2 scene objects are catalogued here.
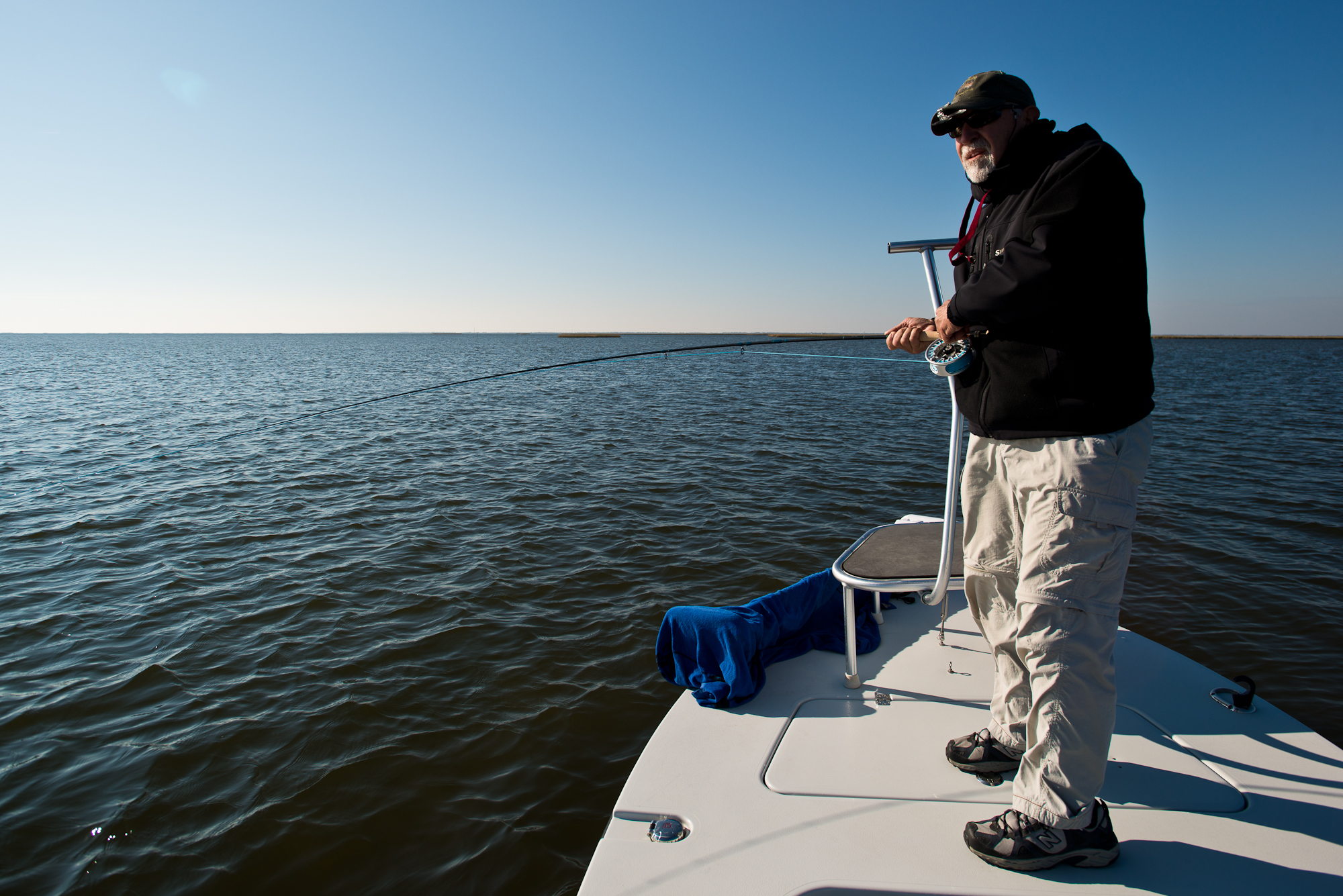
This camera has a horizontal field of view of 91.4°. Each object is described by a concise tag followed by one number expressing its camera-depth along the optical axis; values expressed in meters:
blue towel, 3.12
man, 1.97
